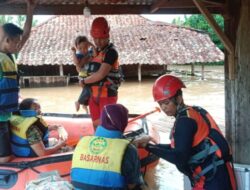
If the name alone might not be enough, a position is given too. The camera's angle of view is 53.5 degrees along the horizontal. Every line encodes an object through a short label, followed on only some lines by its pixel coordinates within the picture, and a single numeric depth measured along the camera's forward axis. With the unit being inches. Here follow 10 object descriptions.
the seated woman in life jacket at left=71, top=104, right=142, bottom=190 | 52.6
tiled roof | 417.6
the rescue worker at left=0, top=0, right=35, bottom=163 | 74.1
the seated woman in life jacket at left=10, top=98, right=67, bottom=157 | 80.5
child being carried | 95.0
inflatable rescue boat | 82.5
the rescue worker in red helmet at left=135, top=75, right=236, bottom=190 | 52.2
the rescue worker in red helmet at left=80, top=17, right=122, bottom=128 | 86.2
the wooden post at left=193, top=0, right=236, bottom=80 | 80.7
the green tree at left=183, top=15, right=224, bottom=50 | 630.1
